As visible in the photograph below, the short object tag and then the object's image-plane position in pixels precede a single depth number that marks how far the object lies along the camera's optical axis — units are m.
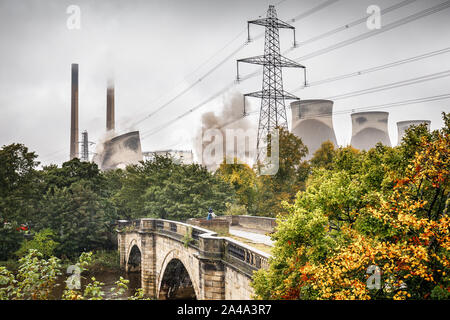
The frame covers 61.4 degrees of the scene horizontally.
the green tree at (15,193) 39.72
